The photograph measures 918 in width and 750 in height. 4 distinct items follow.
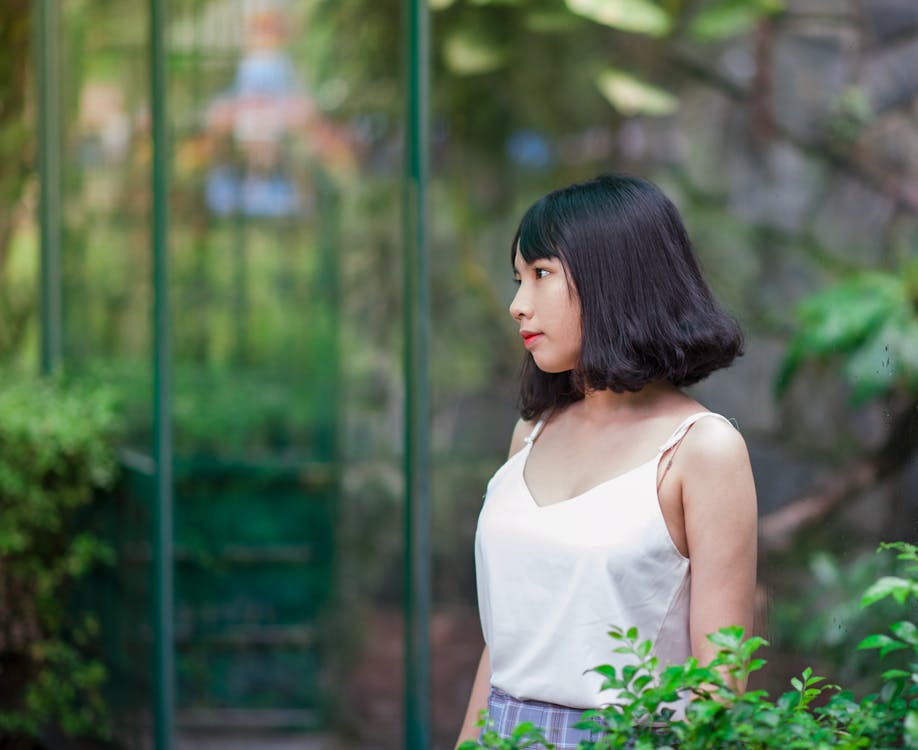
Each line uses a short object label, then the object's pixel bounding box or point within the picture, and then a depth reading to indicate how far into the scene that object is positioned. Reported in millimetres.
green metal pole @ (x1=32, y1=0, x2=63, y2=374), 6527
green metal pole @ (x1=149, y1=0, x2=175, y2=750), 5262
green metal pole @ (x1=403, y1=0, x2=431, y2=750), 4418
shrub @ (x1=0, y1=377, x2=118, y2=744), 5344
